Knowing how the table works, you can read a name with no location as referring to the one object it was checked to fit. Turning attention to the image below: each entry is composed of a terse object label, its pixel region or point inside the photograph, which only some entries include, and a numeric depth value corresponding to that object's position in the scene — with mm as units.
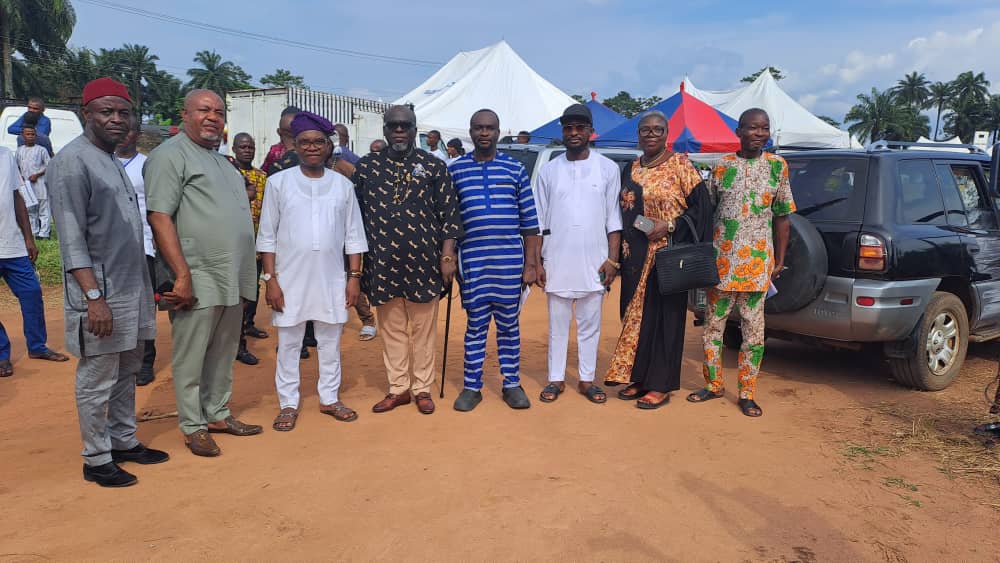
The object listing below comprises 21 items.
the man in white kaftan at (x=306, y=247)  4094
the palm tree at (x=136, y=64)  54438
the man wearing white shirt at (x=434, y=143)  12016
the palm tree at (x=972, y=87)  60219
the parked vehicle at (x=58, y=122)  12406
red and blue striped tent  14898
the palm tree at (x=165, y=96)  51938
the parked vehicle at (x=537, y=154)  9328
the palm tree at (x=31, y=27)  27859
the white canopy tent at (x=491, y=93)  19750
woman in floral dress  4547
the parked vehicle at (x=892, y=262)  4762
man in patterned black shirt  4332
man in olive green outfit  3535
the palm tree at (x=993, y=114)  57188
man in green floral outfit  4469
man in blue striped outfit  4477
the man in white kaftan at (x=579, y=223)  4633
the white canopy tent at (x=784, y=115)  20062
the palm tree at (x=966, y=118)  58250
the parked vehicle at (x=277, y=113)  16500
